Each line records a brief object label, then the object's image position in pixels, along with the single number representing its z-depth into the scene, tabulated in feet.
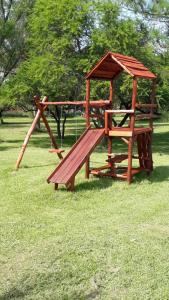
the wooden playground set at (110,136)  28.91
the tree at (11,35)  66.08
